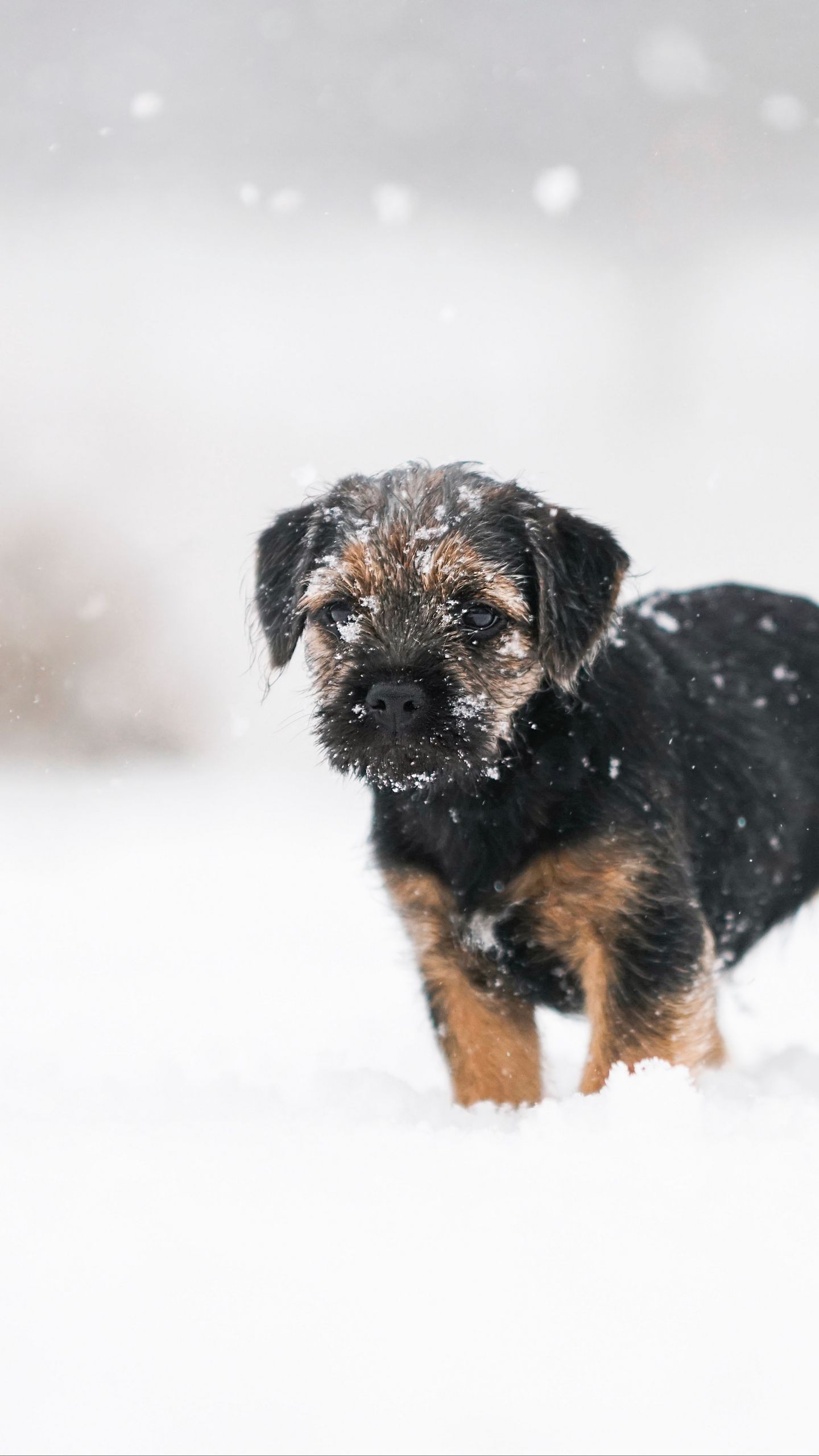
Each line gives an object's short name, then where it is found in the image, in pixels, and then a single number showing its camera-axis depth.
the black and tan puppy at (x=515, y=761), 3.17
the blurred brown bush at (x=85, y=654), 13.23
